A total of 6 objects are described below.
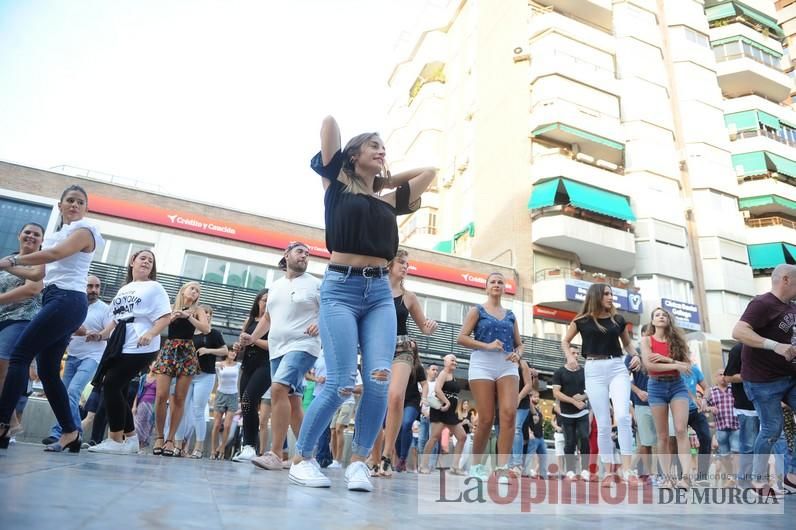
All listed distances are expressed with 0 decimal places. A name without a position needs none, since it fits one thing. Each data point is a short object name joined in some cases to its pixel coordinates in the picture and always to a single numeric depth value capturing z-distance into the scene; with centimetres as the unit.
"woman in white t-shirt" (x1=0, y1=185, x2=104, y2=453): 370
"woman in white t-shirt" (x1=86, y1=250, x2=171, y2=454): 486
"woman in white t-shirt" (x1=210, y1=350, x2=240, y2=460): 850
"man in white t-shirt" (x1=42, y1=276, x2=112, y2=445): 561
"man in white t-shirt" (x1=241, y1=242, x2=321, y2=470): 484
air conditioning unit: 2947
